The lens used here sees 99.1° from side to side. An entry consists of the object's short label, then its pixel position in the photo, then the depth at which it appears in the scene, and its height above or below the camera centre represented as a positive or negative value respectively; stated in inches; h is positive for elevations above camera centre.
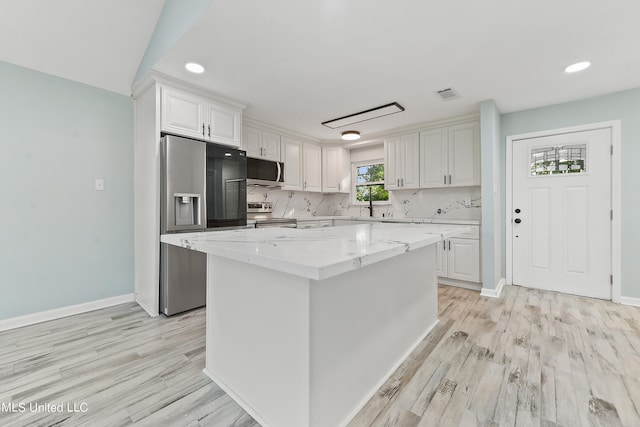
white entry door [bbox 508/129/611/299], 120.4 -1.1
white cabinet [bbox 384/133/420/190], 162.1 +30.2
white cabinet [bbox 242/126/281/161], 148.3 +38.8
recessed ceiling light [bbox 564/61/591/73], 92.4 +50.0
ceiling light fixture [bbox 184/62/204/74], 91.7 +49.8
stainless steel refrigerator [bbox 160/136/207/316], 100.7 -1.2
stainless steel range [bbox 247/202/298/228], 142.4 -2.9
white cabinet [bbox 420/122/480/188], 142.5 +30.1
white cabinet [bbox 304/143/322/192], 181.0 +30.6
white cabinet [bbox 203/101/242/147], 114.1 +38.8
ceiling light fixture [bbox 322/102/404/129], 130.0 +49.7
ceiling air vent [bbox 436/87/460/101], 113.3 +50.2
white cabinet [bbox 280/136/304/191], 167.6 +31.4
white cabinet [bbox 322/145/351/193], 194.7 +30.3
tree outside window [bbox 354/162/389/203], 193.0 +20.9
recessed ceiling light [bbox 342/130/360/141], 155.8 +44.4
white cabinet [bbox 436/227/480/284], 135.1 -24.2
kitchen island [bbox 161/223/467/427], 43.9 -21.1
